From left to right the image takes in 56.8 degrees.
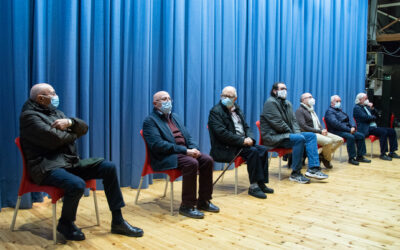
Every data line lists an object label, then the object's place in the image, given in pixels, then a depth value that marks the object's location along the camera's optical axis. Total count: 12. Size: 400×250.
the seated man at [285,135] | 4.50
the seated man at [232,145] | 3.88
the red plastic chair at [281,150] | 4.60
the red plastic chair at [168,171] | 3.28
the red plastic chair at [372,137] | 6.24
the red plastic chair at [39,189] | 2.59
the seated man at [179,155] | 3.20
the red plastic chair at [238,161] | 3.95
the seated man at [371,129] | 6.21
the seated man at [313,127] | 5.14
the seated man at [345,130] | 5.77
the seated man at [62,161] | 2.58
